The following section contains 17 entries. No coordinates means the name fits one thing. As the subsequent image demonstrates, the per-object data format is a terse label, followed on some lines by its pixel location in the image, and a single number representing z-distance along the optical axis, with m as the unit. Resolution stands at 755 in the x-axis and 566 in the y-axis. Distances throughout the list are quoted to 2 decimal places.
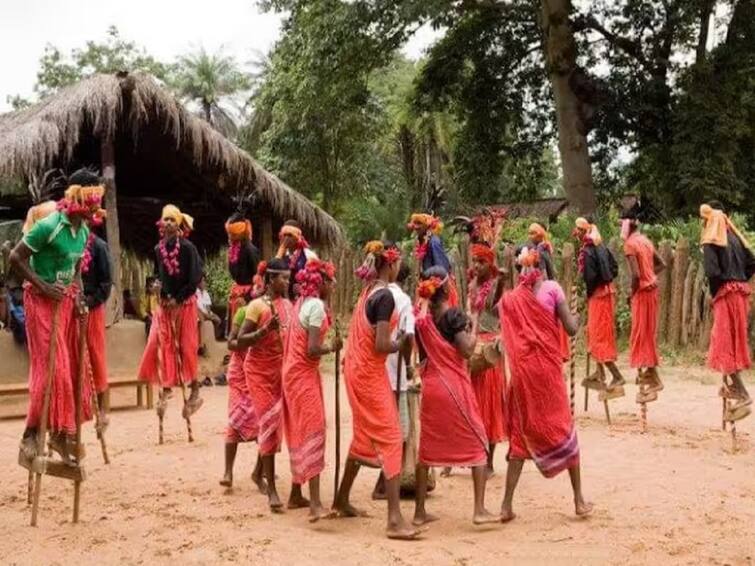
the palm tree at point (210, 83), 46.56
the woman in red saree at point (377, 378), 5.08
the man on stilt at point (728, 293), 7.74
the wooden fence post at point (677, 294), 13.80
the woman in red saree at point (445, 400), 5.25
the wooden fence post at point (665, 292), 13.99
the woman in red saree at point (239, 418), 6.32
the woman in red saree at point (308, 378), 5.40
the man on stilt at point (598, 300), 9.01
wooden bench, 9.73
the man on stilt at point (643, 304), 8.61
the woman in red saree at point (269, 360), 5.84
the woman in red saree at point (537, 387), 5.43
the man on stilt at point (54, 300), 5.52
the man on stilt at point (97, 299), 7.67
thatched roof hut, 11.41
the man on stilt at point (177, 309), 8.21
